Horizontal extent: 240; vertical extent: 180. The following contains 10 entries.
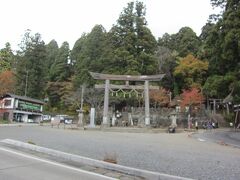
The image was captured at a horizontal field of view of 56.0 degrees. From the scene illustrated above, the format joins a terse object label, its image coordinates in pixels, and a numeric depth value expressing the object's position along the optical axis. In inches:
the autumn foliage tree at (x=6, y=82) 1382.7
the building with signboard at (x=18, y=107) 1402.1
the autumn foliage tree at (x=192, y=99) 1199.6
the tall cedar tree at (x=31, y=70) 1637.4
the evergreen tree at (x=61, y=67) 1701.1
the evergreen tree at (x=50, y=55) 1768.6
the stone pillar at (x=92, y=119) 886.5
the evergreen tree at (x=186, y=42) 1523.7
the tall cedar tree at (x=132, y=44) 1285.3
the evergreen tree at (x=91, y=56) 1394.4
